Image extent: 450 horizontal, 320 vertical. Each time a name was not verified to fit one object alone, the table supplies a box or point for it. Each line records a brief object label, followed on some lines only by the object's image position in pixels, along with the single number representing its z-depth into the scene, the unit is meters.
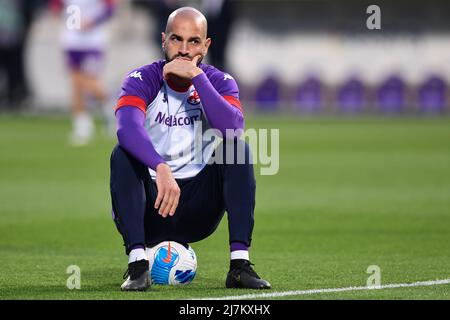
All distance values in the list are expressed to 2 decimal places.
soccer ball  13.11
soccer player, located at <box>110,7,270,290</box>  12.62
